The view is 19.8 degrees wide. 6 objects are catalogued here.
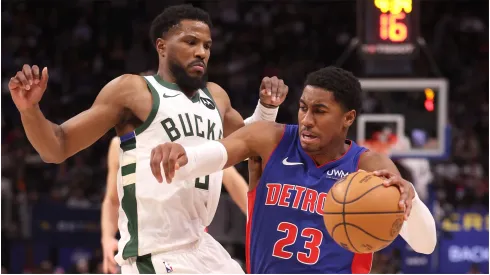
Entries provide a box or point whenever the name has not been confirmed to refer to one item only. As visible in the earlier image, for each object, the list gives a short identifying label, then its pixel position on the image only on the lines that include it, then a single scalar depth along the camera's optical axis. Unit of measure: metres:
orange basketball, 5.88
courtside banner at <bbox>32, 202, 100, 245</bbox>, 19.84
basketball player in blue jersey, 6.48
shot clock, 16.11
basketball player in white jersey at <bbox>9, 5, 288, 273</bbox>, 6.91
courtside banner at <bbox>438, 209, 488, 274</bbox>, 19.49
